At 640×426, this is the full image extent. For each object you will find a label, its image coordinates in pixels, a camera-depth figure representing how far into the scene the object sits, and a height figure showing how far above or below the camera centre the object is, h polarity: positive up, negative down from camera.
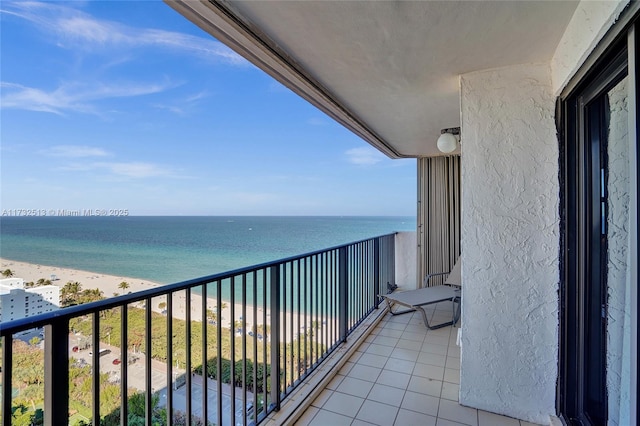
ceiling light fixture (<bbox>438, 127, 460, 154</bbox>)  3.03 +0.74
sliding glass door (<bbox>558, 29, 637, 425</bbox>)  1.08 -0.15
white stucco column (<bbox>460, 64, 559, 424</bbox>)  1.77 -0.17
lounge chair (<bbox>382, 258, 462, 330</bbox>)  3.41 -1.00
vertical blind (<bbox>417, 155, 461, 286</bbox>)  4.88 +0.00
